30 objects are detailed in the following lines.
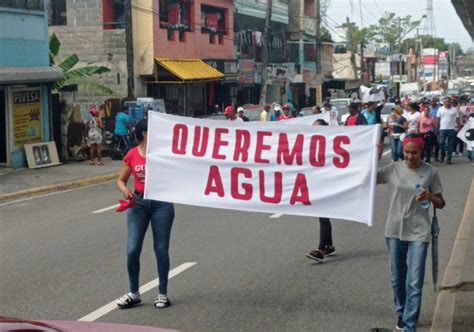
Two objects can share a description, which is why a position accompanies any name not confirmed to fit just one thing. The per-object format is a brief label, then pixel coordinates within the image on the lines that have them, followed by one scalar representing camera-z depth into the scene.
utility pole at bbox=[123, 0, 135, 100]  31.99
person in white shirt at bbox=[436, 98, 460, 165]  22.16
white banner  7.34
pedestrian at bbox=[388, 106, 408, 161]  19.52
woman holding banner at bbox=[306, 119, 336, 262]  9.83
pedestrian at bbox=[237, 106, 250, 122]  19.11
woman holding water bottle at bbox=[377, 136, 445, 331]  6.47
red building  34.62
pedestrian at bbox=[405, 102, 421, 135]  21.10
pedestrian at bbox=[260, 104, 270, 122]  24.08
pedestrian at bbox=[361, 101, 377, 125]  19.02
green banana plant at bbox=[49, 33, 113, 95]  27.05
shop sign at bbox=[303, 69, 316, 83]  56.19
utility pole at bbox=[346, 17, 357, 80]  62.78
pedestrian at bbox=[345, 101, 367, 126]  12.98
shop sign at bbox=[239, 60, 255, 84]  42.94
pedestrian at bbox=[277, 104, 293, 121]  18.56
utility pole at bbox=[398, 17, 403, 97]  99.31
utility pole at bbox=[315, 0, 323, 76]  53.00
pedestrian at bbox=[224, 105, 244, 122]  13.51
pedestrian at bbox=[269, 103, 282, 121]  24.02
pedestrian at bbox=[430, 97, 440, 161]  22.59
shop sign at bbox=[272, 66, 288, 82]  48.25
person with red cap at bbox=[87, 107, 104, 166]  23.61
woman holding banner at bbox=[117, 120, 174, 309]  7.84
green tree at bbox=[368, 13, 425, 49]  129.75
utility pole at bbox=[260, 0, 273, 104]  38.25
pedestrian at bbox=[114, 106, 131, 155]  24.72
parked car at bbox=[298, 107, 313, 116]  31.93
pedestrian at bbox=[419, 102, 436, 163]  21.50
